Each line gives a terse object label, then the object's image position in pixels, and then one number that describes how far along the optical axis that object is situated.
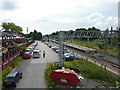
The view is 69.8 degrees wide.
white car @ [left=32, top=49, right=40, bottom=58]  16.78
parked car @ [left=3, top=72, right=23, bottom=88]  7.87
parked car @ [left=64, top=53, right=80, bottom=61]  14.98
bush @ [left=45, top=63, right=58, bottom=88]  8.03
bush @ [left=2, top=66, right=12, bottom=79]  9.39
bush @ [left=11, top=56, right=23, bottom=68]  12.13
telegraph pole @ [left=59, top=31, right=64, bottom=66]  12.38
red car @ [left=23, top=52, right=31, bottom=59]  16.00
